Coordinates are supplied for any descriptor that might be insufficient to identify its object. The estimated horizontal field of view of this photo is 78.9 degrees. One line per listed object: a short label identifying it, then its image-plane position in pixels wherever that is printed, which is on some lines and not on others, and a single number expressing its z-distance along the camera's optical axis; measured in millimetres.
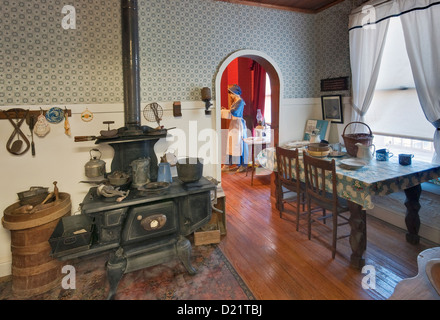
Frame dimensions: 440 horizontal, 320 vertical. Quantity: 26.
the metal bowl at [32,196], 2209
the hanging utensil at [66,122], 2385
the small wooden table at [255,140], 4482
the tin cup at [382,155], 2572
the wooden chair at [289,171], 2719
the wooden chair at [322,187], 2260
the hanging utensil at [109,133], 2227
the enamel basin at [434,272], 935
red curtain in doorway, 5309
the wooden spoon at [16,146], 2250
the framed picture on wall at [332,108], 3373
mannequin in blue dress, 4953
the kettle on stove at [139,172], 2299
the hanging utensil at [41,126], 2293
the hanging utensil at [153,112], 2697
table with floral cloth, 2020
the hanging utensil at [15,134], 2232
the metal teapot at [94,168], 2287
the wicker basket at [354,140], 2656
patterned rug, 1996
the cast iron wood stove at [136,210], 1939
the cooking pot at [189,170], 2344
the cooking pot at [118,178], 2223
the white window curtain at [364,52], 2854
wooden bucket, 2031
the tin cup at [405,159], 2357
